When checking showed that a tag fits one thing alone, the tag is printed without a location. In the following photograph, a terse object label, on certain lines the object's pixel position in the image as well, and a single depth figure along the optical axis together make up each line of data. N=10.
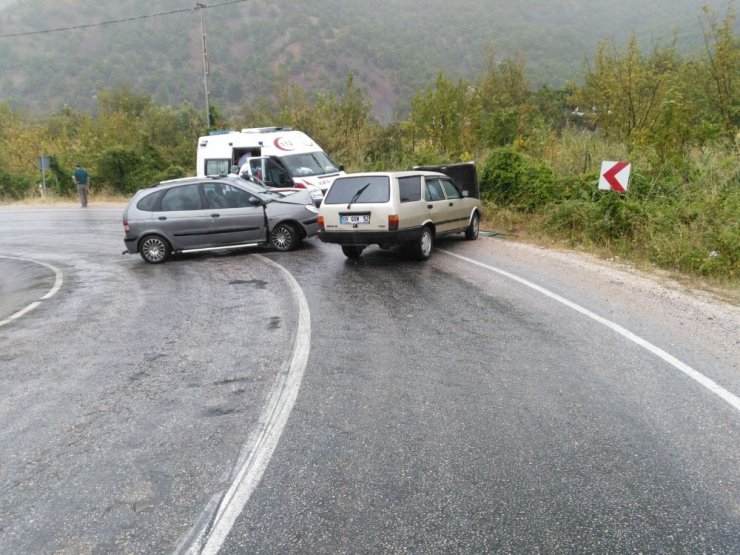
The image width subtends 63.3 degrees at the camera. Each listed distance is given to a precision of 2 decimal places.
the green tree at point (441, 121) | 28.08
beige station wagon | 11.08
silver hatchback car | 13.20
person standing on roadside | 26.95
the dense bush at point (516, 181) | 16.97
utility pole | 36.84
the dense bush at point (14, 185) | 36.91
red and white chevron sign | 13.24
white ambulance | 17.66
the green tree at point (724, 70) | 19.72
